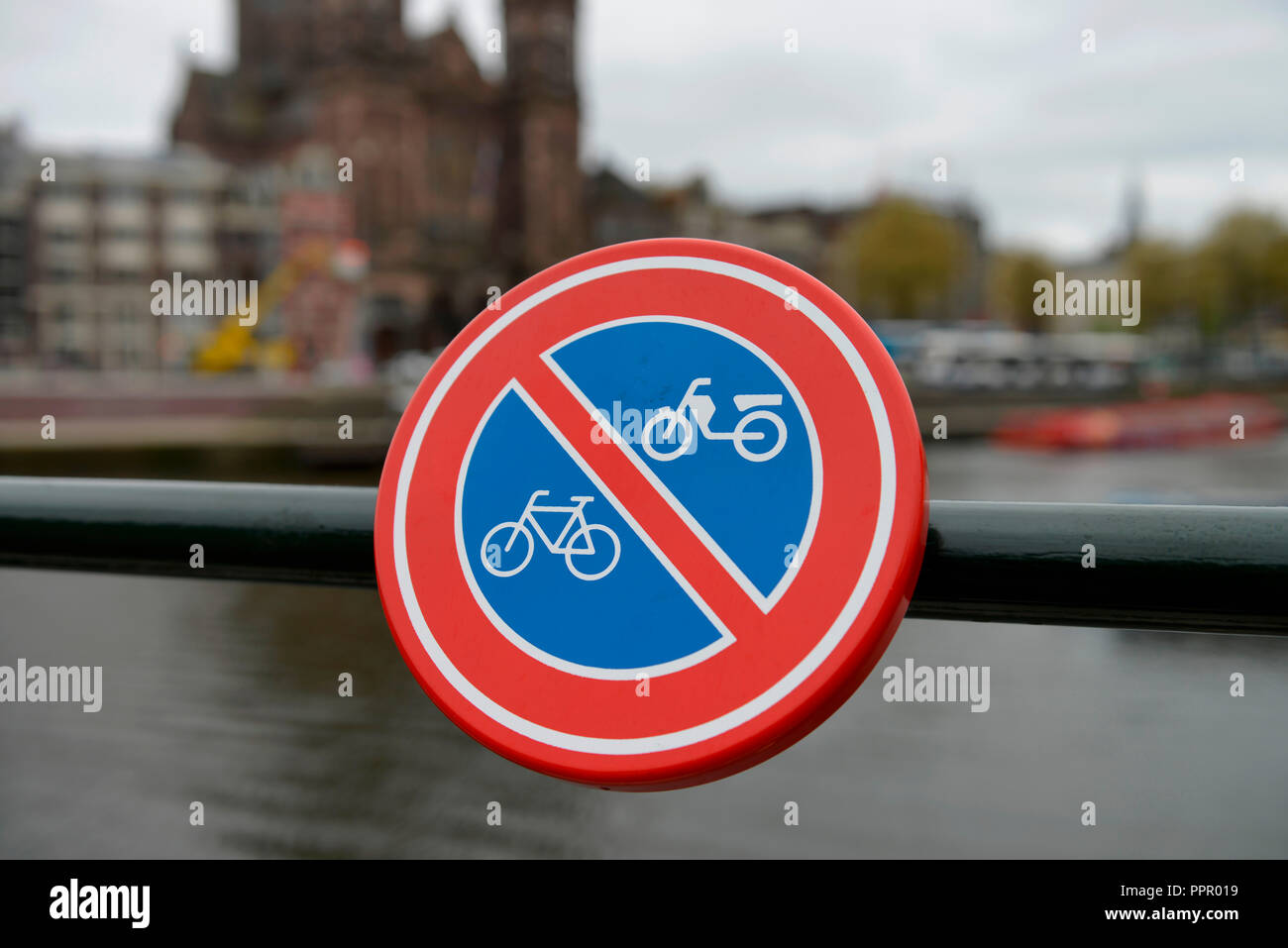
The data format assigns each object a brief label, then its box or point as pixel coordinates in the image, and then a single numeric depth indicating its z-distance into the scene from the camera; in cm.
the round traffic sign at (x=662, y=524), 101
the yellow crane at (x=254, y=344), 3534
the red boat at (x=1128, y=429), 2519
